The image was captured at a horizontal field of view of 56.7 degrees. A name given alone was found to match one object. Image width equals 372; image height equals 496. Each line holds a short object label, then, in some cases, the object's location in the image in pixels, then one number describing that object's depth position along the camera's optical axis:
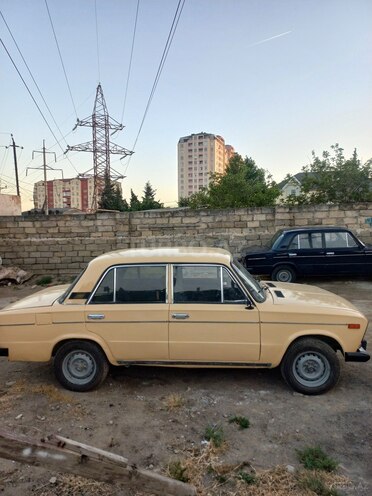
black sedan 8.98
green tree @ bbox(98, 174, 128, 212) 52.31
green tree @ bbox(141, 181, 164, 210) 54.57
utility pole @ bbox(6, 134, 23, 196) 36.42
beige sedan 3.59
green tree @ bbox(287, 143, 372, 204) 16.25
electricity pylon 49.12
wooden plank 1.59
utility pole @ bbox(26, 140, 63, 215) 40.97
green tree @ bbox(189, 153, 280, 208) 22.20
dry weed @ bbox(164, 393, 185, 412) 3.45
